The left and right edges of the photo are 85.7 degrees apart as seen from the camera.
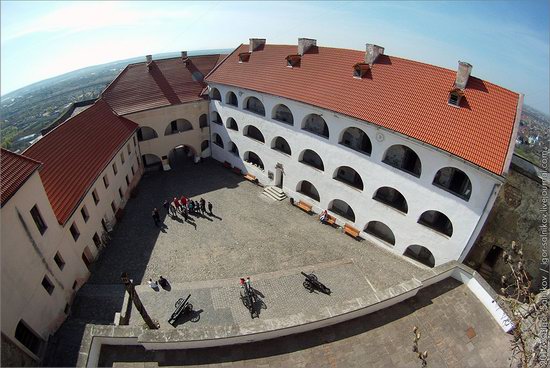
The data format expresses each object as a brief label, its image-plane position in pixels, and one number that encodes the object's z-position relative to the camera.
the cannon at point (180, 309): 15.58
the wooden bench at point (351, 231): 22.38
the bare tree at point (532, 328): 8.30
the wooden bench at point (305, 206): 25.19
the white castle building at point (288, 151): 14.02
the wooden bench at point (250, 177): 29.23
